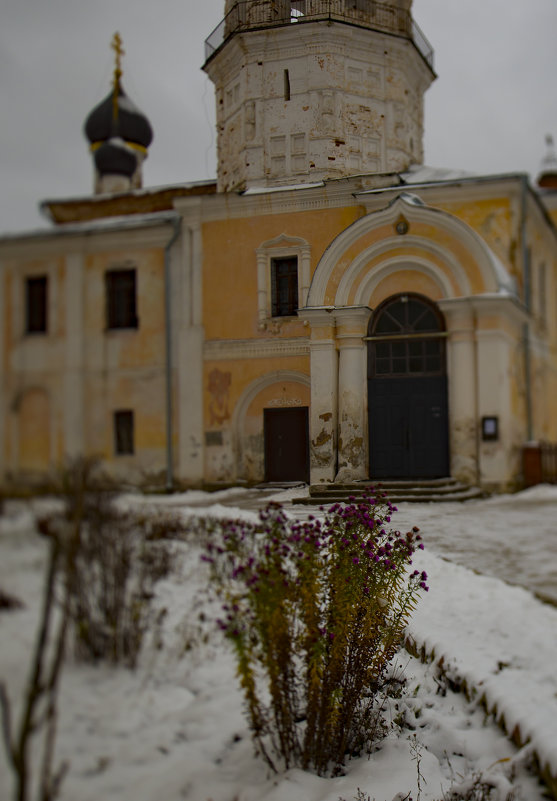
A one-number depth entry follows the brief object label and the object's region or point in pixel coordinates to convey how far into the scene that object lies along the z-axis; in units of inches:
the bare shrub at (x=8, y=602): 398.2
